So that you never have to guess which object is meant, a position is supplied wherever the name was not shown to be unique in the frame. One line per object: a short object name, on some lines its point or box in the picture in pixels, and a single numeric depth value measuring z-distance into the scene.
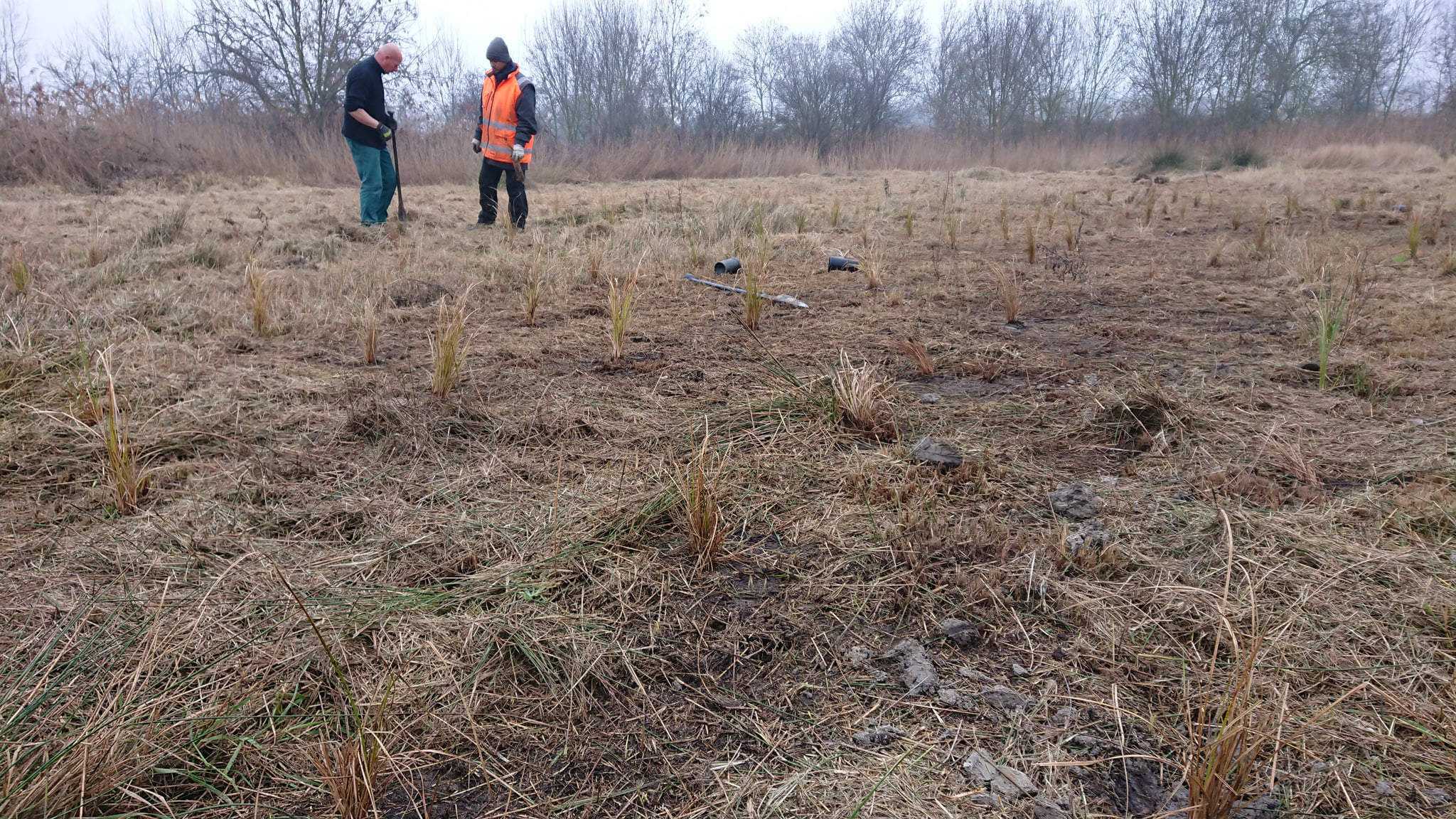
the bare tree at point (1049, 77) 27.67
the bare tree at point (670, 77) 28.14
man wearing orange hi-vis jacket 7.01
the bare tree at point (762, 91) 27.62
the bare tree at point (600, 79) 28.09
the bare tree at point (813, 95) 28.12
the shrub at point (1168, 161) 14.69
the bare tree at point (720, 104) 26.59
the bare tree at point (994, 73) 27.62
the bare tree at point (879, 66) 28.66
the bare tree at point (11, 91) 10.69
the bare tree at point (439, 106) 17.17
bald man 6.79
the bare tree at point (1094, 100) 27.88
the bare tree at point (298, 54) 16.84
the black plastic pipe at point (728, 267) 5.22
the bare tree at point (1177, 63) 24.56
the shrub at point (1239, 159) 14.53
